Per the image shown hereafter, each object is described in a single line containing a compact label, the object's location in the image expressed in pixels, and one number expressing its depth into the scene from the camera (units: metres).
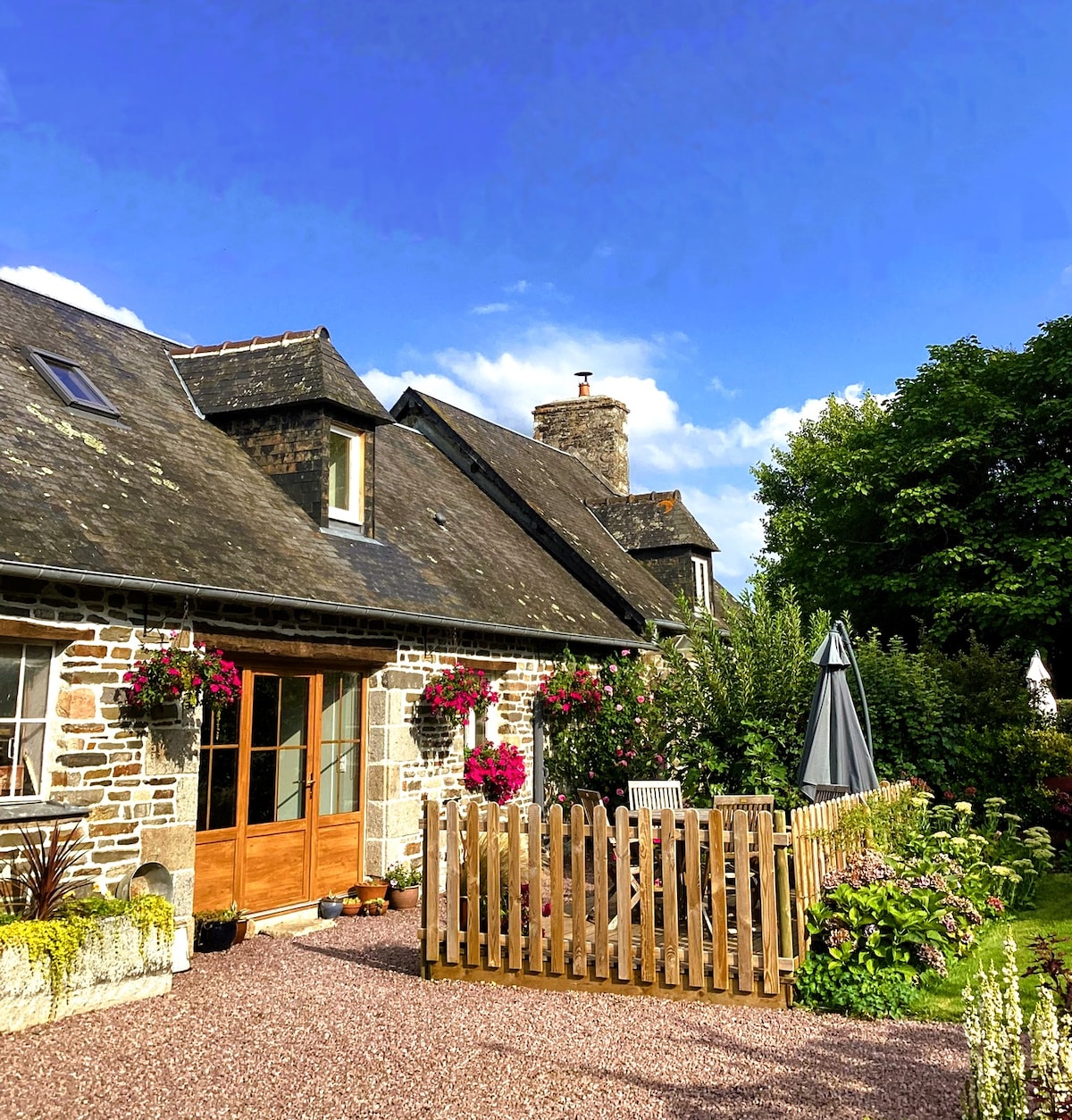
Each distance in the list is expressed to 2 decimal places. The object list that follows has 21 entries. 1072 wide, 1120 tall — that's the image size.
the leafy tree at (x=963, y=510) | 17.69
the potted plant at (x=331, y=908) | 9.12
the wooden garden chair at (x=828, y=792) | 9.02
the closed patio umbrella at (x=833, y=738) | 8.90
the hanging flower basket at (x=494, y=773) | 10.95
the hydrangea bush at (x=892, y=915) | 5.84
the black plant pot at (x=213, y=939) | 7.68
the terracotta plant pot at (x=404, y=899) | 9.64
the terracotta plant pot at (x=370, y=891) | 9.46
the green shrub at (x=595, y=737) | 12.50
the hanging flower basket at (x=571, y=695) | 12.41
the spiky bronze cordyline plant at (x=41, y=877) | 6.17
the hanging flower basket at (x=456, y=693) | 10.29
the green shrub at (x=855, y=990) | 5.69
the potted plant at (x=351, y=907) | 9.32
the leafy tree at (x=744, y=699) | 11.10
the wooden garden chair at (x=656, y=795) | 10.58
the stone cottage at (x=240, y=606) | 7.00
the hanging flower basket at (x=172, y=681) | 7.26
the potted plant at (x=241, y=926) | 7.95
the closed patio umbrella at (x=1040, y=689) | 13.19
